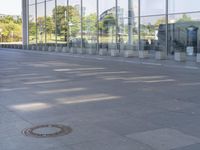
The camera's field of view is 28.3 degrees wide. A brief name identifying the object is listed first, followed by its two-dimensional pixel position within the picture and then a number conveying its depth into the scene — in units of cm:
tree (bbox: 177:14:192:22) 2962
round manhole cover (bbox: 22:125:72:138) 696
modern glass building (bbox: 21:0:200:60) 3023
